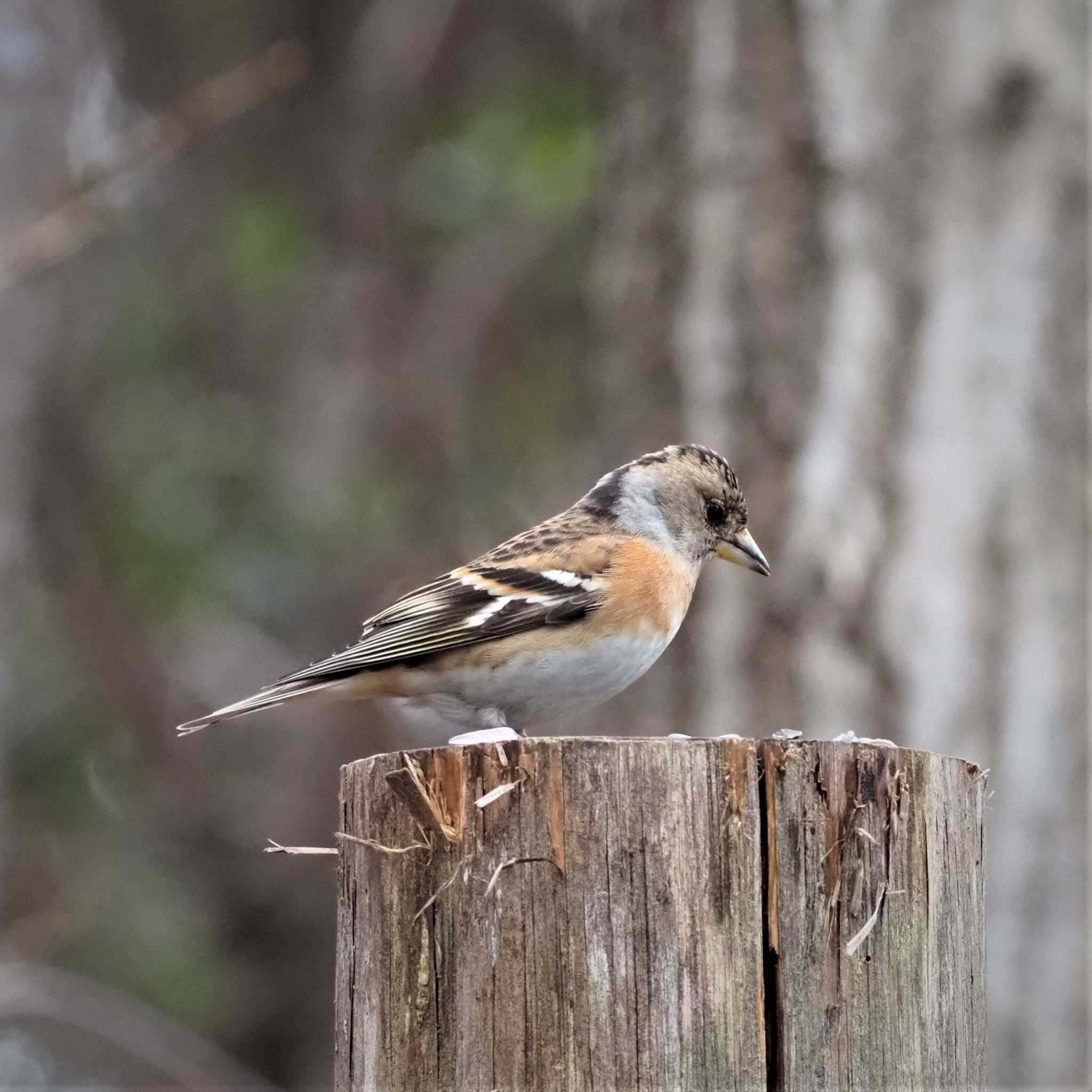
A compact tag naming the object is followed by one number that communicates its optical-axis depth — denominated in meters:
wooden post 5.98
